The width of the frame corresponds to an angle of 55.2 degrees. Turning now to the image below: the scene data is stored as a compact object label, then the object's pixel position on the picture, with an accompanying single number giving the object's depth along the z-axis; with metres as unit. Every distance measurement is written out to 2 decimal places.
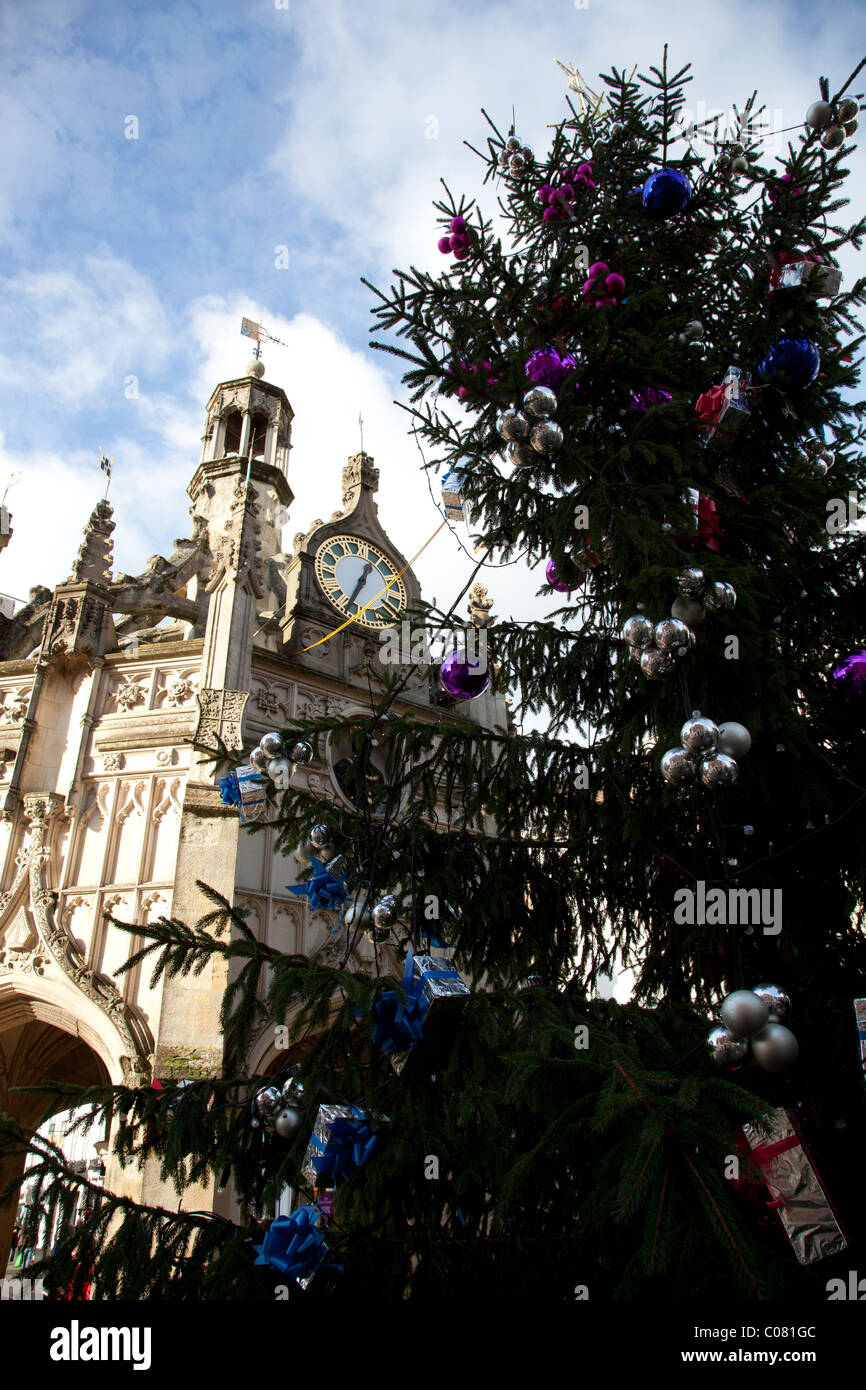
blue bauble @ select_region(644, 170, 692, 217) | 3.50
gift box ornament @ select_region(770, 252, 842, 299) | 3.40
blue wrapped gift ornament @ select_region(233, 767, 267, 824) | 3.72
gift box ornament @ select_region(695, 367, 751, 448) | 3.19
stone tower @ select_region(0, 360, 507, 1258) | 8.71
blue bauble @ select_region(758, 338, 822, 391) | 3.36
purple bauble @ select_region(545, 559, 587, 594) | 3.93
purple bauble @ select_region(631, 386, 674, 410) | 3.47
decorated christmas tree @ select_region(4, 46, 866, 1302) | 2.21
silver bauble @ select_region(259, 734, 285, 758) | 3.75
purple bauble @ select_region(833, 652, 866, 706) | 3.11
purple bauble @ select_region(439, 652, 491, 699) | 3.91
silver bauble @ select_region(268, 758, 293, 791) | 3.76
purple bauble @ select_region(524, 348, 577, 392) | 3.09
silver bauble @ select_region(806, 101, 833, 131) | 3.34
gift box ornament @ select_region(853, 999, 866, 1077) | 2.08
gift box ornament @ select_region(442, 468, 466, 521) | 3.97
